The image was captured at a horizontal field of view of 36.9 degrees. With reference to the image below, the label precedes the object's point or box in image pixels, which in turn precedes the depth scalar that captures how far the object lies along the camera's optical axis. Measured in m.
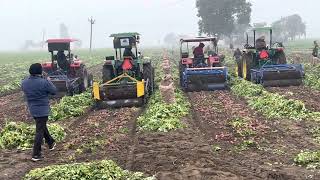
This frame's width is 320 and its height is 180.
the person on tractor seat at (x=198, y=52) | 22.42
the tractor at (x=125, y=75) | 16.80
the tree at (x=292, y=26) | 122.12
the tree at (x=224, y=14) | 69.75
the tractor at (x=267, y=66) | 20.30
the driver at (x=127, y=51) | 19.67
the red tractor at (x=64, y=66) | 21.17
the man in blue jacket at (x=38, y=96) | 9.98
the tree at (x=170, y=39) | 190.38
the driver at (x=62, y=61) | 21.84
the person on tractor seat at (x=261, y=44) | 22.75
